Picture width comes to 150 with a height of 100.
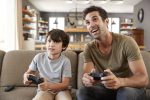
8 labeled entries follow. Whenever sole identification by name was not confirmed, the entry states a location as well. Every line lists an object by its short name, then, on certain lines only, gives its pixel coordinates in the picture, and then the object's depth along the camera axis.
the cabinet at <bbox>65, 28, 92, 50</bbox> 3.95
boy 0.95
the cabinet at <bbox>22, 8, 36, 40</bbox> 4.25
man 0.77
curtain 2.87
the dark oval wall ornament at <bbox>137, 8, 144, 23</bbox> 4.83
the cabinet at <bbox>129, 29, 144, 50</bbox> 4.67
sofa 1.12
